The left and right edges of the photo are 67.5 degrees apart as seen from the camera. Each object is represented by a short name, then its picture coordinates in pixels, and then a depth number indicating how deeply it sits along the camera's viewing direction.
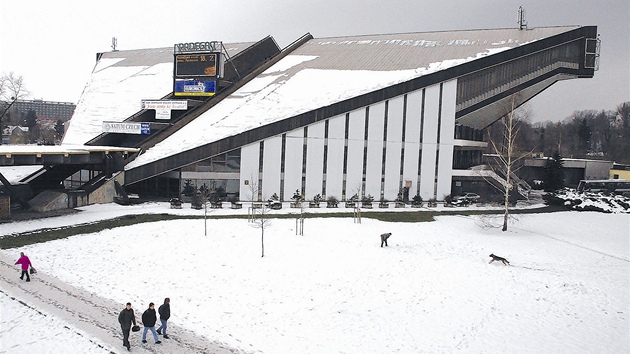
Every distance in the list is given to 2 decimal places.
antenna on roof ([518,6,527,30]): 55.41
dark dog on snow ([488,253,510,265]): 23.95
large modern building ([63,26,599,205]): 39.66
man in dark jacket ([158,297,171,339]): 15.05
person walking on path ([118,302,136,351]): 14.09
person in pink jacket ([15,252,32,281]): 18.75
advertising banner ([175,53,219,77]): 49.81
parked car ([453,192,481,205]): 43.14
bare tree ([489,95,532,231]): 44.83
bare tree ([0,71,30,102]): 77.61
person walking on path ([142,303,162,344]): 14.35
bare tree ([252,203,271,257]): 29.59
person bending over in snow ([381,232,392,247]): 25.99
